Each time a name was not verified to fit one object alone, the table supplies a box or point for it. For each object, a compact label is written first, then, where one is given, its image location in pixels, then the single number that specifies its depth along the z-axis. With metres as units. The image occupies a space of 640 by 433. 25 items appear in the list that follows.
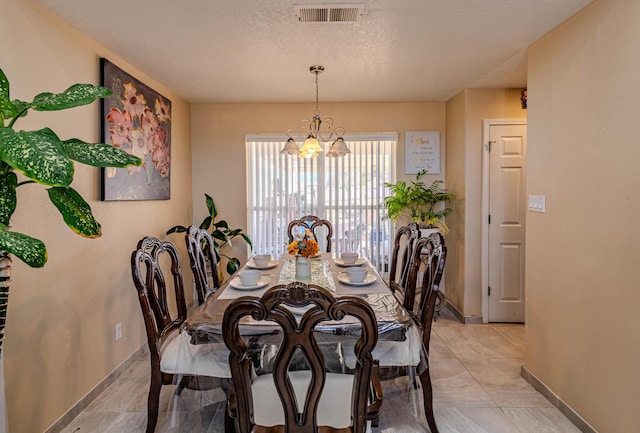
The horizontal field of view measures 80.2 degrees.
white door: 3.88
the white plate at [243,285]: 2.30
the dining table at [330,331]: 1.73
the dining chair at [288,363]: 1.22
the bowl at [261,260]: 3.03
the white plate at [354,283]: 2.39
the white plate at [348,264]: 3.03
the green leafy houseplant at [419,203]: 4.18
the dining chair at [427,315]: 2.10
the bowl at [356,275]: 2.41
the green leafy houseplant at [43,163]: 1.06
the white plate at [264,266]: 2.98
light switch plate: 2.63
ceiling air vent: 2.16
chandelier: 3.01
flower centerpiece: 2.45
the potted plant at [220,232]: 4.22
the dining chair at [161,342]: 1.94
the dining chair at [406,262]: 2.57
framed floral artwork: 2.78
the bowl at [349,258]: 3.09
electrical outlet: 2.92
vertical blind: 4.63
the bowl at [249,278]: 2.31
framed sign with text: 4.56
